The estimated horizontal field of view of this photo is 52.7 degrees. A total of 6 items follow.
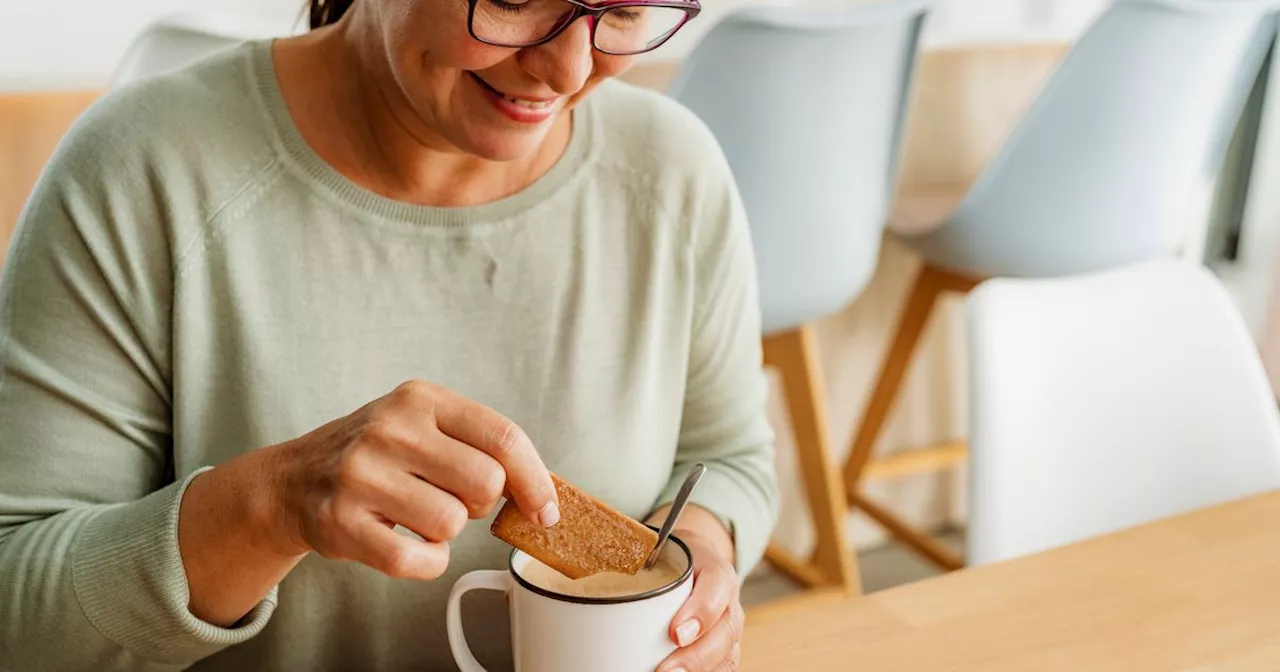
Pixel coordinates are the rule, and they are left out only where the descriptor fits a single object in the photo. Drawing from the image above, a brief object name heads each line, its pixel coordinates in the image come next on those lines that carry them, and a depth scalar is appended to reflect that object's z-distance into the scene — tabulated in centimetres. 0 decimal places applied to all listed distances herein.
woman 73
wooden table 83
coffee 71
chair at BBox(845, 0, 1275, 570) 188
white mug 64
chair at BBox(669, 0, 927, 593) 165
